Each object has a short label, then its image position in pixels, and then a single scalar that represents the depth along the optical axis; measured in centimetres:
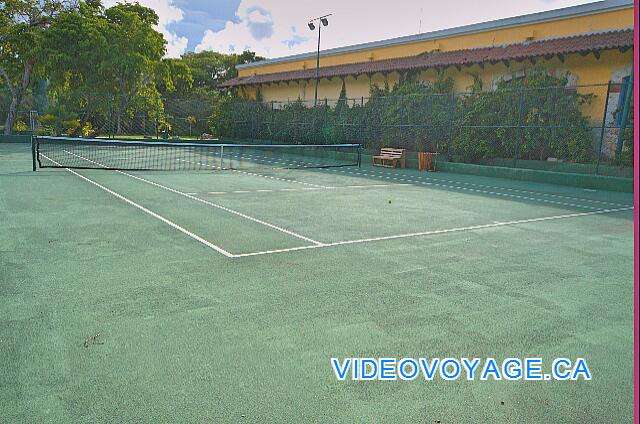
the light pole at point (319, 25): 2992
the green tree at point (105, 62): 3331
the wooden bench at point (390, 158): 2131
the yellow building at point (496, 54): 1944
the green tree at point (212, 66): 5897
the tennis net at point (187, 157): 1788
